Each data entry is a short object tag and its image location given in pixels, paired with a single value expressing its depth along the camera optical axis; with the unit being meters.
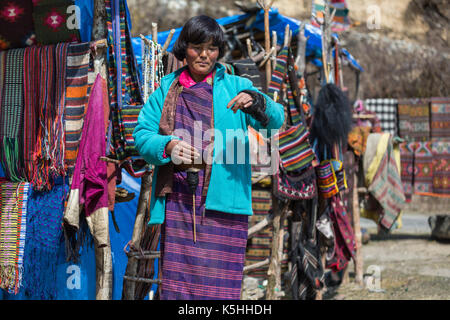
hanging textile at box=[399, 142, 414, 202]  9.59
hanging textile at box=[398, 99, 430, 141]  10.54
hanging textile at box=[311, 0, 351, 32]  7.96
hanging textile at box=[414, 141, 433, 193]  9.52
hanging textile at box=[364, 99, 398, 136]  10.90
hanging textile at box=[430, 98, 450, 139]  10.37
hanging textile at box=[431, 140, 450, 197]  9.52
